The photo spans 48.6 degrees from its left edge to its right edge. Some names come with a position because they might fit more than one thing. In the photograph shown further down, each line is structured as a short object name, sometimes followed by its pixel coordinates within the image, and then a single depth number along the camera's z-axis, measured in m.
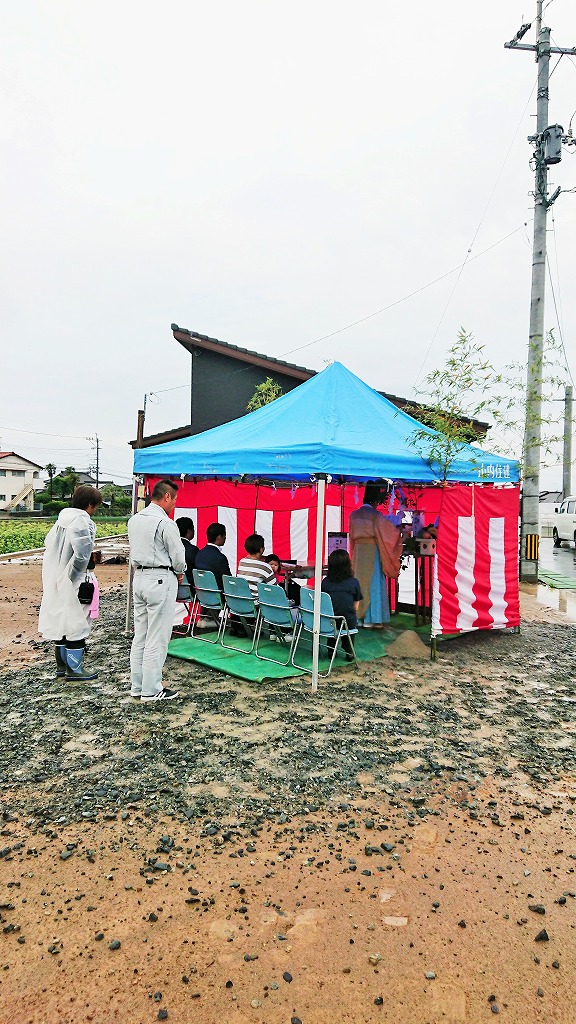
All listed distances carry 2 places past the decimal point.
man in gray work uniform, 4.80
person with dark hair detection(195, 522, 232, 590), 6.90
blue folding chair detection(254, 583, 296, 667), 5.80
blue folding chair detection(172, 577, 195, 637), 7.07
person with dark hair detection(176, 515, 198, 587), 6.80
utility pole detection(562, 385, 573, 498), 25.38
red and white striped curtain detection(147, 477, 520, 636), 6.66
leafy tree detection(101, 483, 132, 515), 48.35
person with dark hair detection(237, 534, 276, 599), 6.45
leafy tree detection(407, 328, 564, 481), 6.45
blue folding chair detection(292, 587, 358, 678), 5.55
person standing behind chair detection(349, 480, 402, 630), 7.63
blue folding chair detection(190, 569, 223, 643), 6.63
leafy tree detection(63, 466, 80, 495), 55.53
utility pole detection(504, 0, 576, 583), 12.73
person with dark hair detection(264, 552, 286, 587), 7.53
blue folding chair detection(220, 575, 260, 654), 6.22
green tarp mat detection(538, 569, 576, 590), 12.93
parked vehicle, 22.55
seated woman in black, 5.95
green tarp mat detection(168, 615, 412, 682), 5.70
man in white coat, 5.19
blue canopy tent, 5.55
